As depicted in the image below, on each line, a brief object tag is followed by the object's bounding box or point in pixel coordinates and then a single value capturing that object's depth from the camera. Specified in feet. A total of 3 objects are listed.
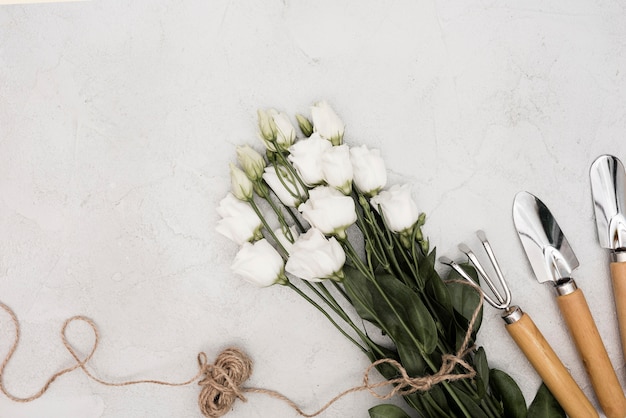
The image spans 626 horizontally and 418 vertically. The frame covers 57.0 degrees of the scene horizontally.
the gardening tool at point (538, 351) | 2.87
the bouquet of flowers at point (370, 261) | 2.69
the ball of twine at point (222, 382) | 2.93
